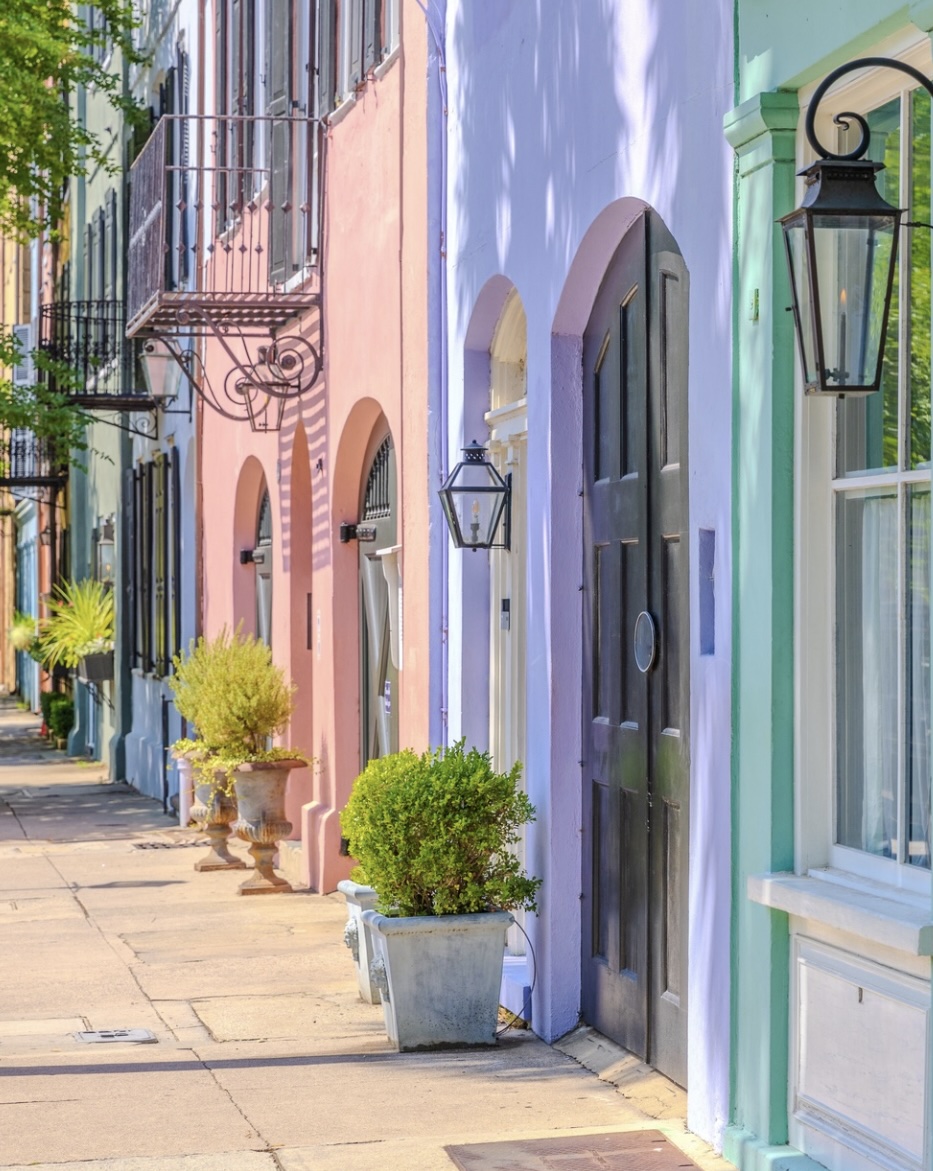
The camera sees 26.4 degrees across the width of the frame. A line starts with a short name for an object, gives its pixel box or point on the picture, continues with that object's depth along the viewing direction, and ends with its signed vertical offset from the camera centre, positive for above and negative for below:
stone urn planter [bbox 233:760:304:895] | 12.02 -1.24
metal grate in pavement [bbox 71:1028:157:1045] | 7.95 -1.77
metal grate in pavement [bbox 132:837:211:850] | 14.98 -1.88
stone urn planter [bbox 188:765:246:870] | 12.91 -1.46
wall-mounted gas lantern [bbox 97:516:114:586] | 22.72 +0.54
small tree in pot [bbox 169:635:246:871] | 12.60 -1.10
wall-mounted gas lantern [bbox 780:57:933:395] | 4.42 +0.72
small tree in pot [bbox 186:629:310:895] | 12.07 -0.93
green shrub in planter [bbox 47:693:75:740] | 25.64 -1.54
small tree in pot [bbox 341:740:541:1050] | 7.50 -1.14
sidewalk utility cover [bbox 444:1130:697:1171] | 5.77 -1.66
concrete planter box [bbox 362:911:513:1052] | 7.49 -1.44
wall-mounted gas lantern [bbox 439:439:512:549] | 8.53 +0.41
